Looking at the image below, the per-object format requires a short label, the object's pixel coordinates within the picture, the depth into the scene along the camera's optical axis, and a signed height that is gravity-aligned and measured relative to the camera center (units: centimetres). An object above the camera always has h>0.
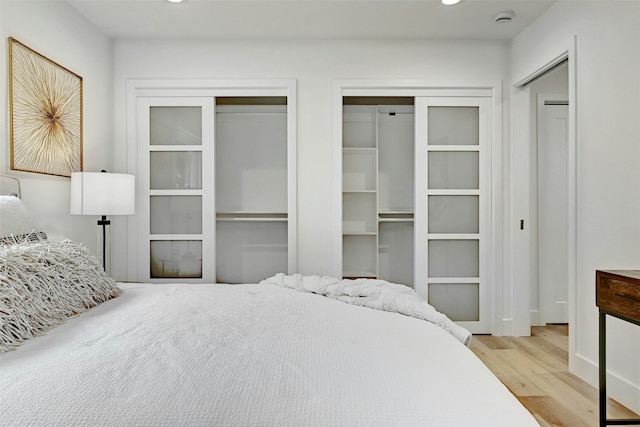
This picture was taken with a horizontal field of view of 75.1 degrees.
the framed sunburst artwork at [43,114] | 246 +64
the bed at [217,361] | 81 -37
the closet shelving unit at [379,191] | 463 +23
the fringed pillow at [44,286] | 118 -26
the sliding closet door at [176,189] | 377 +20
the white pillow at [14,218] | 173 -3
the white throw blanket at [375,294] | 160 -38
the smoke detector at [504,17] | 321 +152
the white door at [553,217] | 422 -6
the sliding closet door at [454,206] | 381 +5
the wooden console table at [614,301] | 192 -44
